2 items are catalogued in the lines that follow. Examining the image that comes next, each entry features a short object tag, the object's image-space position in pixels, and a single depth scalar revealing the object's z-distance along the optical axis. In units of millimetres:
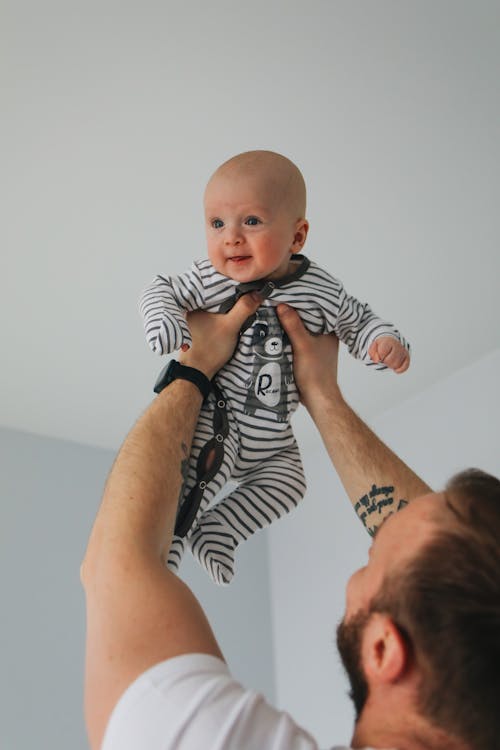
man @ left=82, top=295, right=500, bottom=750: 638
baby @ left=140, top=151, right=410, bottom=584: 1038
